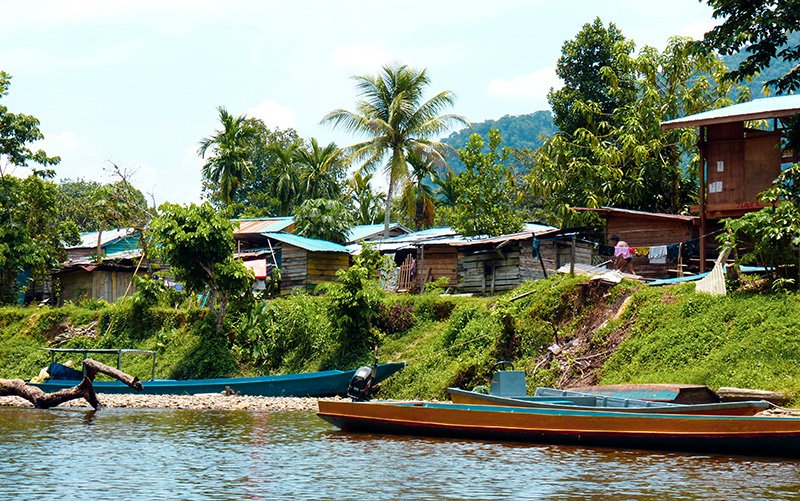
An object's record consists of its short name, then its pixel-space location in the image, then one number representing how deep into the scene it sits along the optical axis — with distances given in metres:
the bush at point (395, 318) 33.19
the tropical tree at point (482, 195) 39.72
